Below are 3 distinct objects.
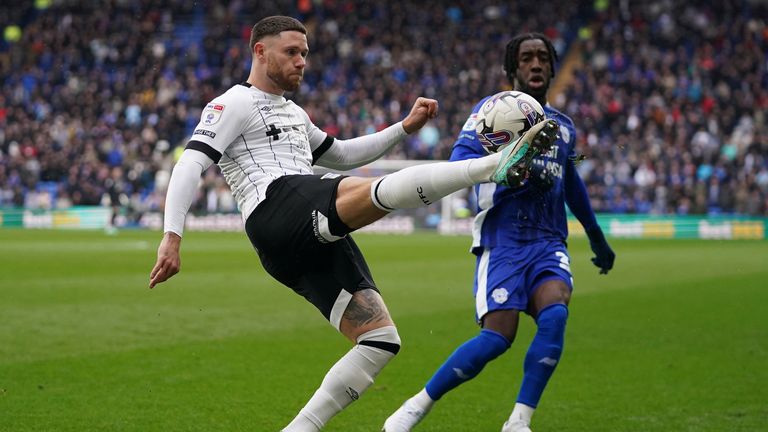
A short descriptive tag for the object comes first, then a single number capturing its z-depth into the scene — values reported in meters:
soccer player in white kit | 8.61
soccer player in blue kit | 10.15
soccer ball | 9.64
